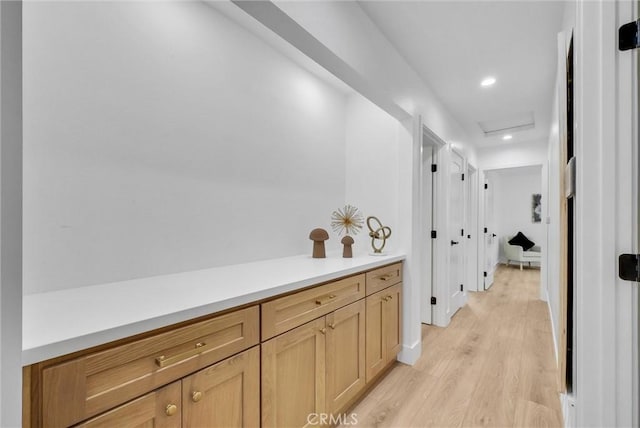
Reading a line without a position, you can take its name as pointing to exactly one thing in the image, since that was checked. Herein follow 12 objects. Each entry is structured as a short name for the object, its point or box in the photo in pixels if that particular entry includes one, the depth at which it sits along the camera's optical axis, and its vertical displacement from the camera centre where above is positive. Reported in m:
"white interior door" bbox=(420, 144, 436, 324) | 3.26 -0.15
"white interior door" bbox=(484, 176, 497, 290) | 5.09 -0.63
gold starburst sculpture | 2.60 -0.04
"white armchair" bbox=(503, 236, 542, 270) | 6.69 -0.90
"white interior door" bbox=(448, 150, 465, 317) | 3.46 -0.23
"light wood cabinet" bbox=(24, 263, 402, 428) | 0.73 -0.53
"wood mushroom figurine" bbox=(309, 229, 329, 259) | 2.07 -0.19
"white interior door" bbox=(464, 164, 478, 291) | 4.30 -0.20
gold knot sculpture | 2.33 -0.16
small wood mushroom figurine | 2.12 -0.24
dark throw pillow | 6.97 -0.64
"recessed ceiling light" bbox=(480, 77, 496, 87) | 2.68 +1.27
